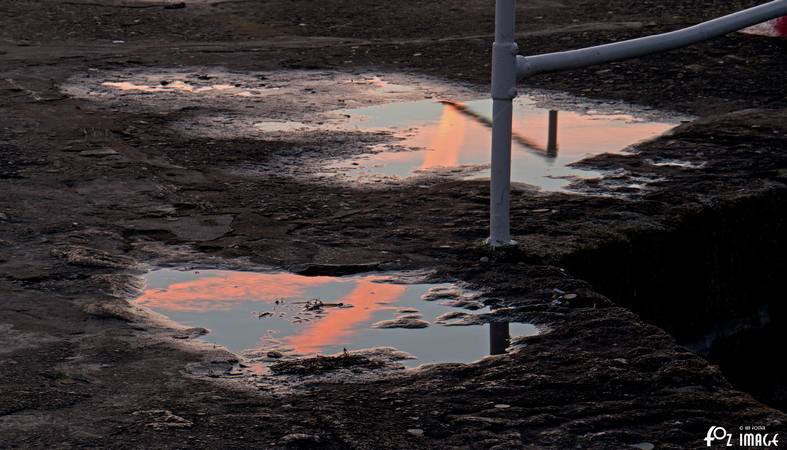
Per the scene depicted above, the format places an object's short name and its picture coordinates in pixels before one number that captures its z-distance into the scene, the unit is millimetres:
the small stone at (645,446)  4648
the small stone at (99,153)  9227
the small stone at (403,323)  6115
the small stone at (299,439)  4738
